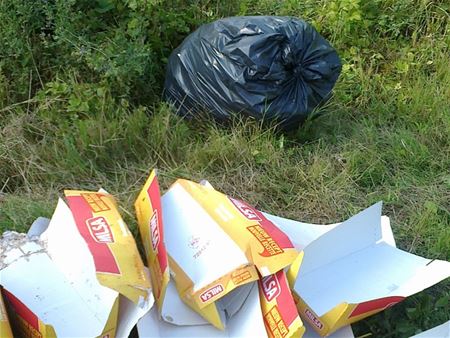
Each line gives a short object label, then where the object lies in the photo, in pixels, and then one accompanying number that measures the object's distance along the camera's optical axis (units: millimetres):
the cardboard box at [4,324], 1554
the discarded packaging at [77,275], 1587
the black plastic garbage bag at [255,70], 2395
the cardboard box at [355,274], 1746
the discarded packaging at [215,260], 1682
